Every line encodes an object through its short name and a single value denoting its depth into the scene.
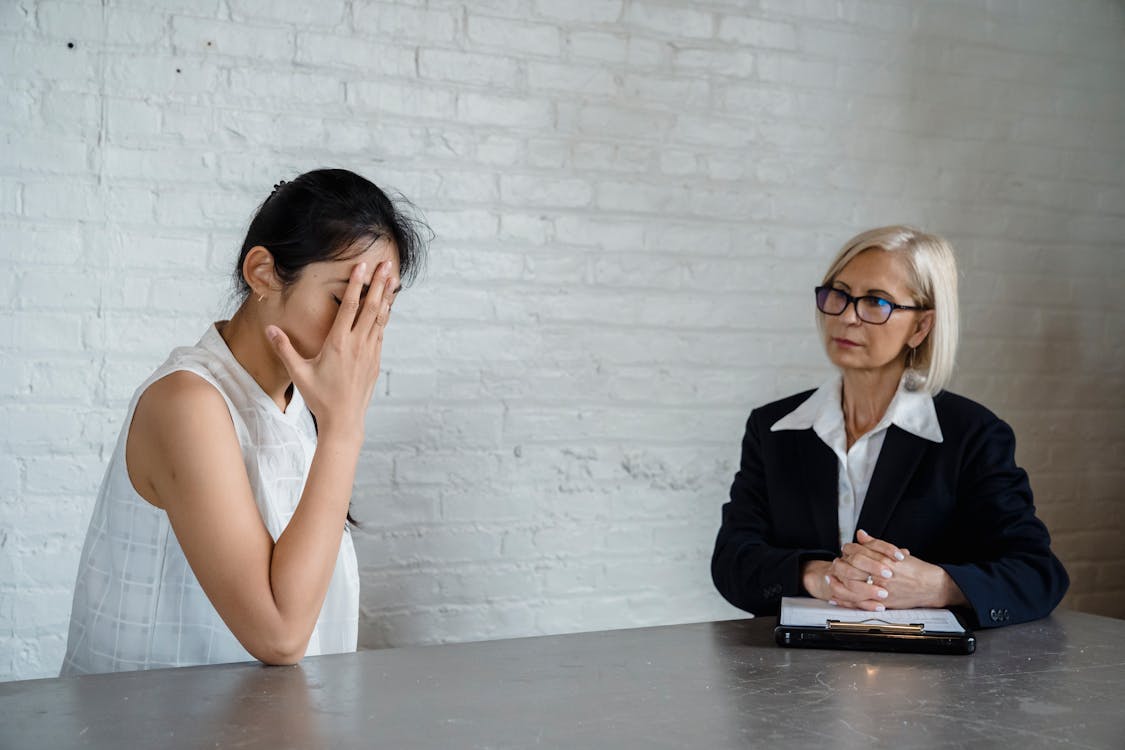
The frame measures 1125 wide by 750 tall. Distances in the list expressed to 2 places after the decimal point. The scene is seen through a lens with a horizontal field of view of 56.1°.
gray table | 1.06
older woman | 1.68
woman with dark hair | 1.32
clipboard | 1.43
